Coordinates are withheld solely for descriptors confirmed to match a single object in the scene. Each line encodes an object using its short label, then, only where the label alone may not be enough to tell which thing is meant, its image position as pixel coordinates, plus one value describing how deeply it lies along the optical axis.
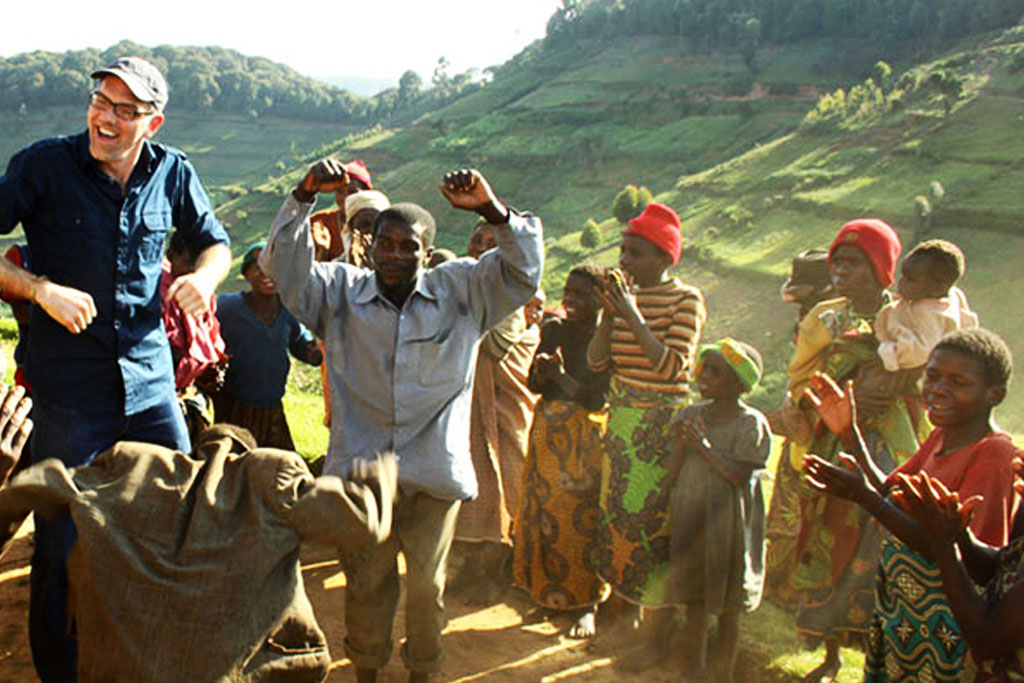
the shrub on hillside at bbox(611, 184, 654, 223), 40.34
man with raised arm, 3.15
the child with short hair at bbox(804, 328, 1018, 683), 2.53
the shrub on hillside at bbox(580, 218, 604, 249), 38.88
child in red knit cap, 4.04
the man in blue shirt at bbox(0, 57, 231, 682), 2.96
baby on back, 3.77
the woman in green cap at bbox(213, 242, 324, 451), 4.75
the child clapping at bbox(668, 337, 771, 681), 3.79
